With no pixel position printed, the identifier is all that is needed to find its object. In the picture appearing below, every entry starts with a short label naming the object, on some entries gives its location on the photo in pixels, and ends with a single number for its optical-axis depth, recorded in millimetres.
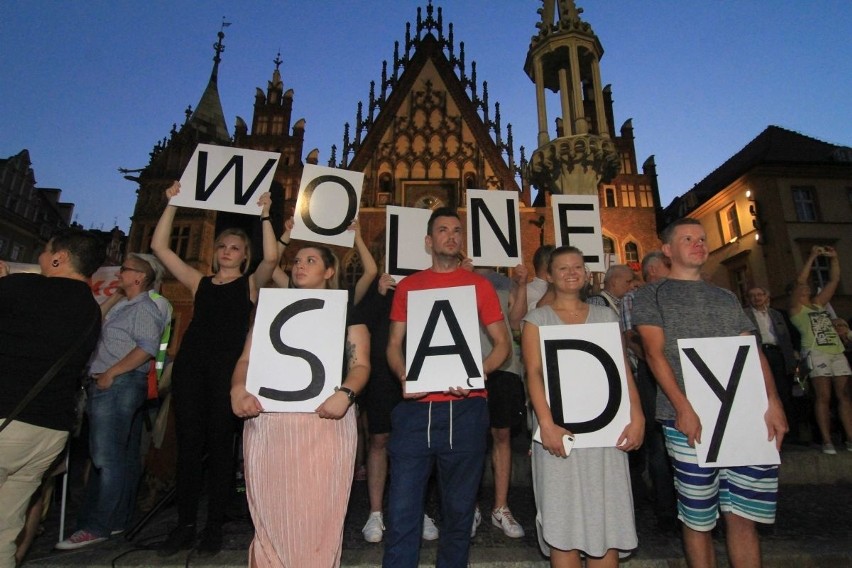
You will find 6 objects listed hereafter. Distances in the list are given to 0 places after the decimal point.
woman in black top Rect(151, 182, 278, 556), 2482
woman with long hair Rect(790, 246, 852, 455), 4602
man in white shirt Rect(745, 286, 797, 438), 4715
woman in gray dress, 1946
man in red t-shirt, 2004
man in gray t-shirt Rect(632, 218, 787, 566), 2041
